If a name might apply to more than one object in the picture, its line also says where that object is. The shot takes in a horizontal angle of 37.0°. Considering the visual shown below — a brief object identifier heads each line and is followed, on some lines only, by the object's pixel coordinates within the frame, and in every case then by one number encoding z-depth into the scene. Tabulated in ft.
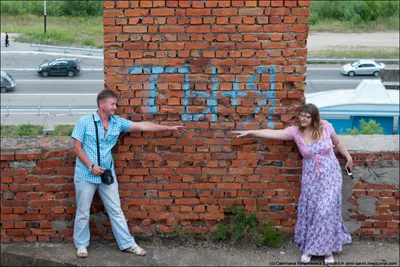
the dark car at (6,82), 100.15
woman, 17.26
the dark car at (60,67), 108.58
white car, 108.17
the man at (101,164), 16.60
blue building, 65.72
